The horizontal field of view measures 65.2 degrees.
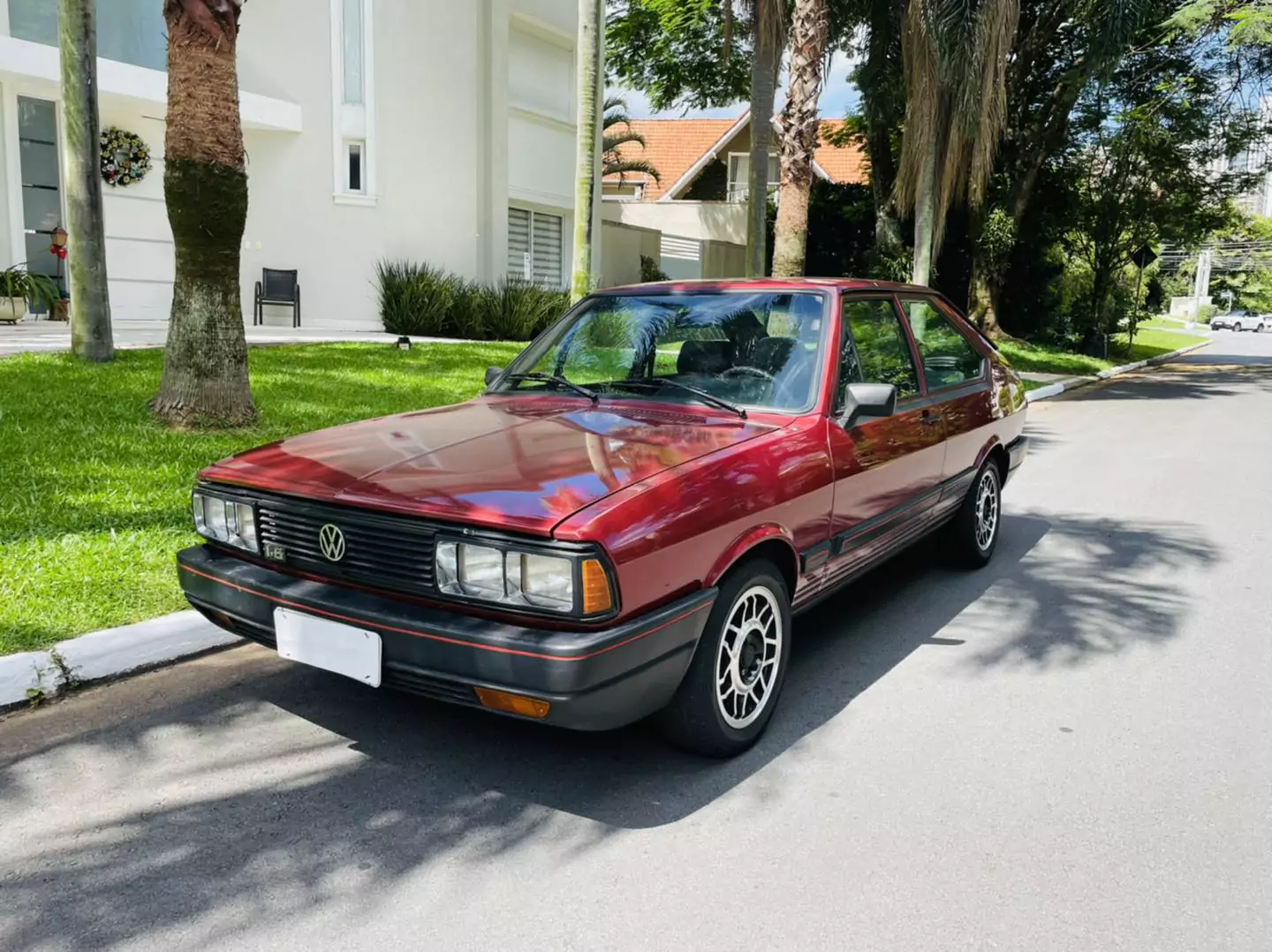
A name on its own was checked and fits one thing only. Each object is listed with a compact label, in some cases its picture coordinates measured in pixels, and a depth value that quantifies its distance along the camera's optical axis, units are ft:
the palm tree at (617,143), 89.73
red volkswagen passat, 9.24
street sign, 78.28
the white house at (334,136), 46.09
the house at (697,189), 97.09
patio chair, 52.39
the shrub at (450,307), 52.90
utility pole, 204.13
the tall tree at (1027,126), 63.98
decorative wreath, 47.70
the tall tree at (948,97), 44.55
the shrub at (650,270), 84.69
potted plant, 42.93
